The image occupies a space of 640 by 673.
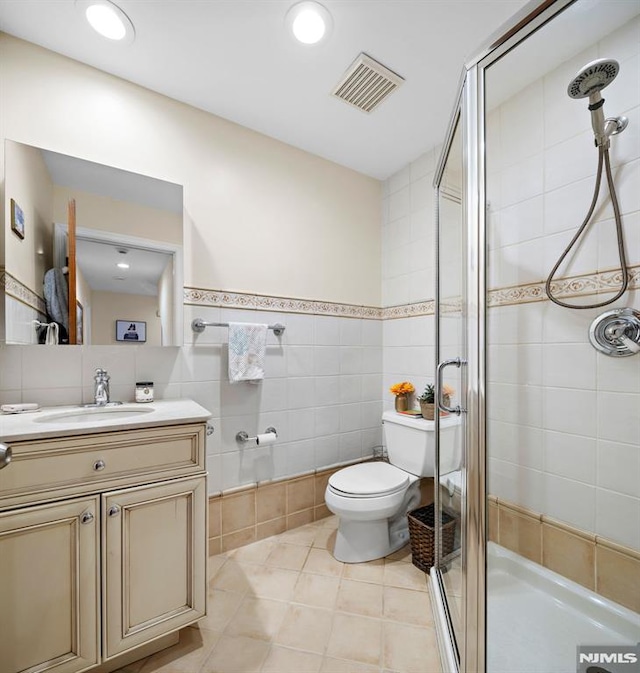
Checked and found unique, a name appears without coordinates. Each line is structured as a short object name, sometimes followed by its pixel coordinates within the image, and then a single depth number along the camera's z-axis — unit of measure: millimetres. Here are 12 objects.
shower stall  972
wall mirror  1329
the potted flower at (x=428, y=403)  1762
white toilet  1626
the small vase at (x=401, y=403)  2062
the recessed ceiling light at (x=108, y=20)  1237
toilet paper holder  1807
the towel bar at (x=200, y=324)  1725
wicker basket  1598
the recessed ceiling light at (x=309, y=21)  1248
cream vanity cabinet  955
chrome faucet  1438
